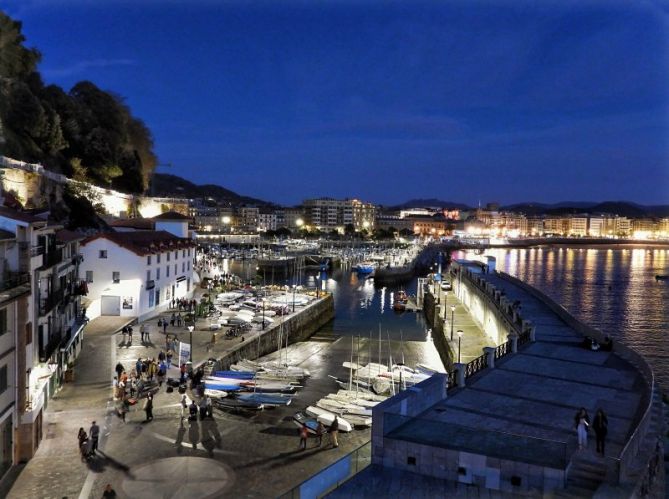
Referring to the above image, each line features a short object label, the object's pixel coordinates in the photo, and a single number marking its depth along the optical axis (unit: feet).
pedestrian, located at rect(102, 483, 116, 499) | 49.55
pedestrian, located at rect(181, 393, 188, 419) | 70.74
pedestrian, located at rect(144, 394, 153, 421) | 69.77
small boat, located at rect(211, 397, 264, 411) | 76.84
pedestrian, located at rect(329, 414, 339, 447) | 63.62
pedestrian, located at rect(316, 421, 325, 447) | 65.85
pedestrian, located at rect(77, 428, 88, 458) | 57.88
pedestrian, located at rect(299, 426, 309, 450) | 63.31
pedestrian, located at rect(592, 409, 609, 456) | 44.14
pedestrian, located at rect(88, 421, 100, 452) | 59.11
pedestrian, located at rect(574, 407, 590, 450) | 44.06
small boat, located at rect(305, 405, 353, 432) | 70.44
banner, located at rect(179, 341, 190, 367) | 85.76
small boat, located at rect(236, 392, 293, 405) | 78.95
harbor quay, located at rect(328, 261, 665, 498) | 39.04
